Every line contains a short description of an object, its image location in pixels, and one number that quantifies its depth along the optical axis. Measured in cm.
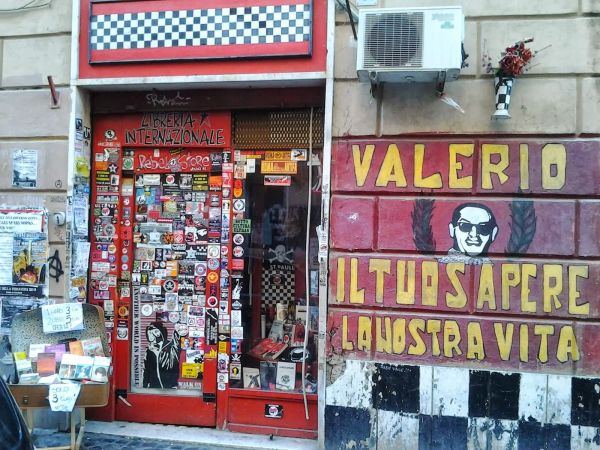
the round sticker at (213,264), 533
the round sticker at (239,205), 529
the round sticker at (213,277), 533
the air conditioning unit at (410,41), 427
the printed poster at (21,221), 526
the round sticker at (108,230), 547
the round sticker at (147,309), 546
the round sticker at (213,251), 534
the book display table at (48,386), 450
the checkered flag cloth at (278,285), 532
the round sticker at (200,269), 536
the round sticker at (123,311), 546
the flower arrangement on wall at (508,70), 436
